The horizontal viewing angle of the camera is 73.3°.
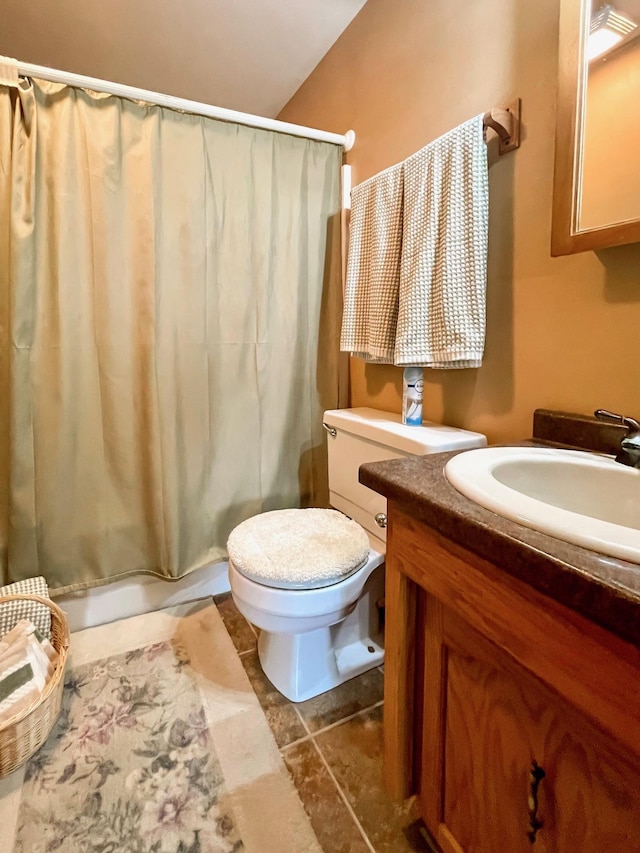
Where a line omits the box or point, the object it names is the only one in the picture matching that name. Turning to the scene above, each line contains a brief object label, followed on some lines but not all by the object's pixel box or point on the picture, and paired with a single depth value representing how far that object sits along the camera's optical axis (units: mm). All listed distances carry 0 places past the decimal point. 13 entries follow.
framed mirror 768
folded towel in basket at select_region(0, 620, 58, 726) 1042
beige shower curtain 1318
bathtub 1548
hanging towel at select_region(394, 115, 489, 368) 1038
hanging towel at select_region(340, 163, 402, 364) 1280
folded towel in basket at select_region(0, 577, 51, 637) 1223
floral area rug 889
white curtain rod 1248
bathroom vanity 429
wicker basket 952
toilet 1083
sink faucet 718
